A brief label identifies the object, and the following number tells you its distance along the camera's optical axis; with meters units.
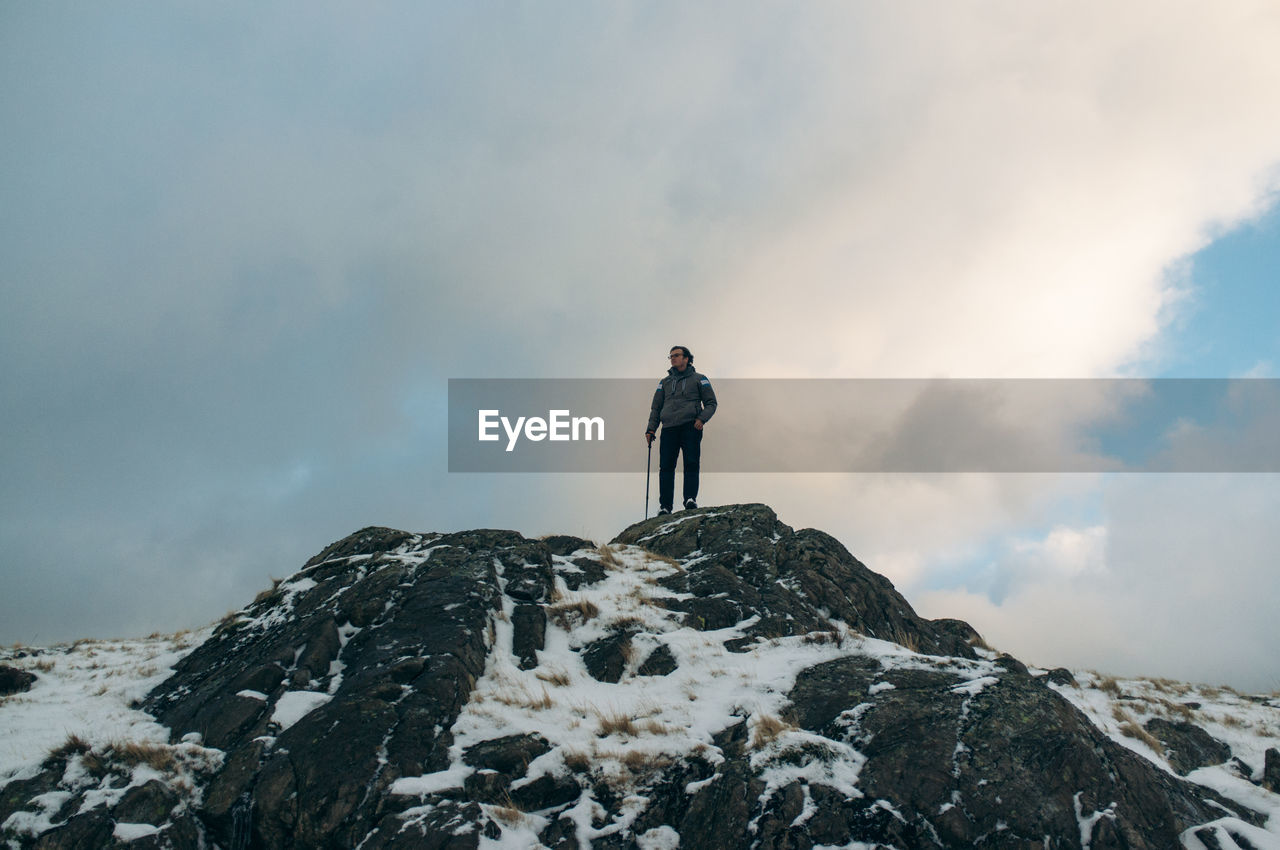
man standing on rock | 16.78
